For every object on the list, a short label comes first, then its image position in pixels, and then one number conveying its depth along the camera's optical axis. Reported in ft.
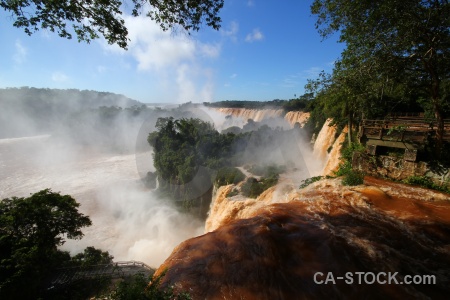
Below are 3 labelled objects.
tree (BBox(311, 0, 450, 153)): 22.15
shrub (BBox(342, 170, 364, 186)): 33.04
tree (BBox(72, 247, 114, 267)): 48.28
